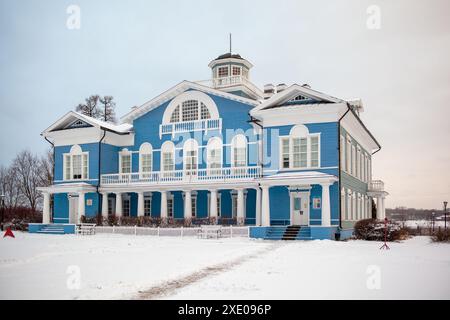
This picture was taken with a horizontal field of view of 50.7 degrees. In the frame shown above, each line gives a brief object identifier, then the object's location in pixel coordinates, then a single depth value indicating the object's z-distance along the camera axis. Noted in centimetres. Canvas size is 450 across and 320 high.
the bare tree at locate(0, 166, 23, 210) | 7062
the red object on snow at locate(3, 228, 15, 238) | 2922
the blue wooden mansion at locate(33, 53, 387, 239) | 2822
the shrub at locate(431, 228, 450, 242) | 2595
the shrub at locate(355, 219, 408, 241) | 2575
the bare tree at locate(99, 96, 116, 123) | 5806
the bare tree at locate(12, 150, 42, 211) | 6538
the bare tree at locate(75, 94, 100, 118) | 5681
